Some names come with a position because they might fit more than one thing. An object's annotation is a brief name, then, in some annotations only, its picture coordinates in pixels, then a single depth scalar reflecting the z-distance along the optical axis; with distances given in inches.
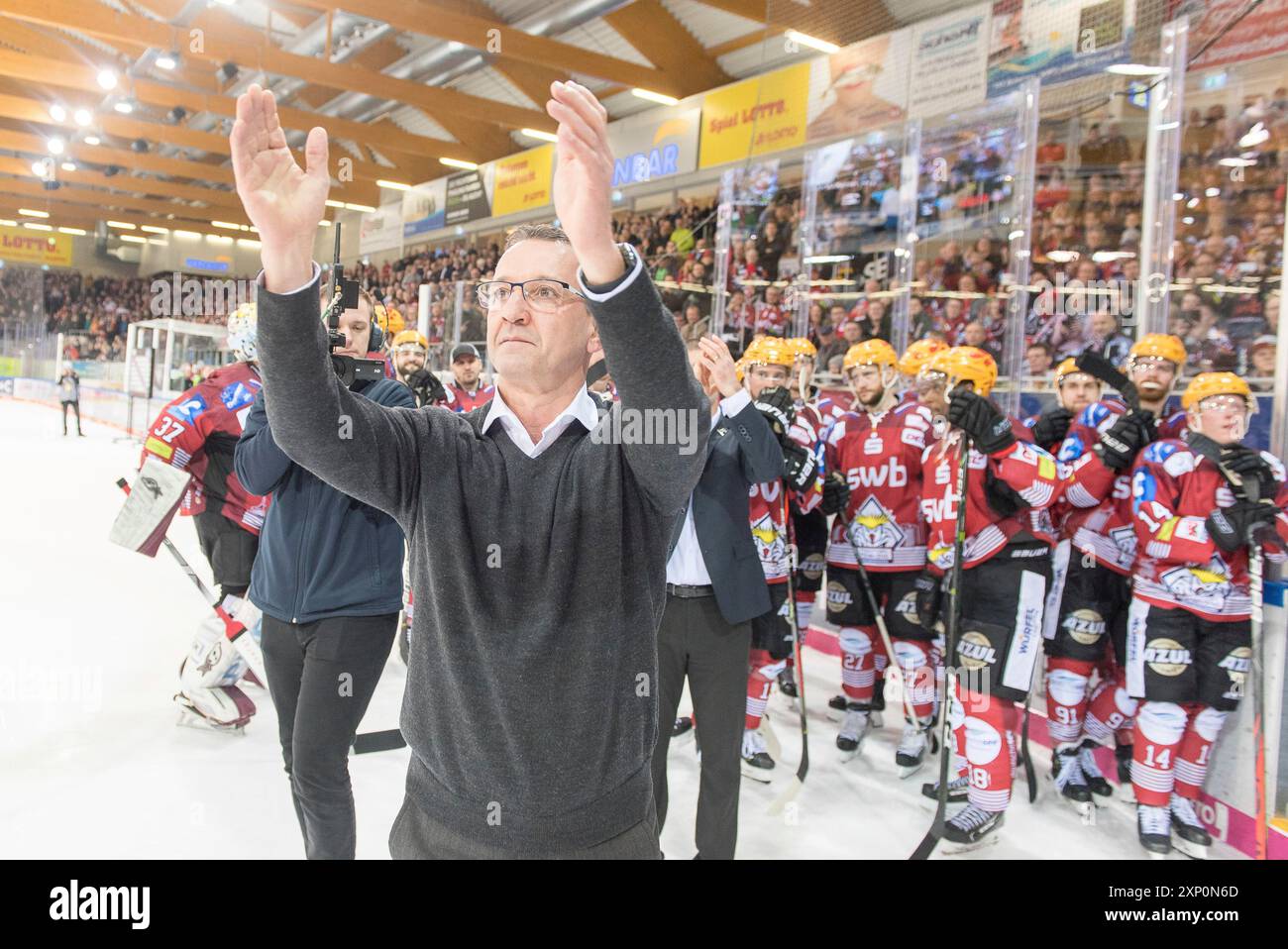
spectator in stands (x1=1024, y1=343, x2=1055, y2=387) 214.2
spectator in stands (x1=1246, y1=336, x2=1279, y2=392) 145.7
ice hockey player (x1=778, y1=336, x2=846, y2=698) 163.0
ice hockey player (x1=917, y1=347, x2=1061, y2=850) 120.6
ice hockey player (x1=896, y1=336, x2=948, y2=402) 157.9
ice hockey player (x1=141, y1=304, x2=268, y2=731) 125.9
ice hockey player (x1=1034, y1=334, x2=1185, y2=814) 142.7
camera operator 83.8
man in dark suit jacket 95.6
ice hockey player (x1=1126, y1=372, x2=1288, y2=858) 119.7
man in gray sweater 45.9
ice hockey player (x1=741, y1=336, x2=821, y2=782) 133.0
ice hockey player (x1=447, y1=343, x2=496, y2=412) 216.1
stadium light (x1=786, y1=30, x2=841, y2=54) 307.0
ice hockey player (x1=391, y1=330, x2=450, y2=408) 188.1
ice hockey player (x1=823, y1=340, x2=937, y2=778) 154.2
